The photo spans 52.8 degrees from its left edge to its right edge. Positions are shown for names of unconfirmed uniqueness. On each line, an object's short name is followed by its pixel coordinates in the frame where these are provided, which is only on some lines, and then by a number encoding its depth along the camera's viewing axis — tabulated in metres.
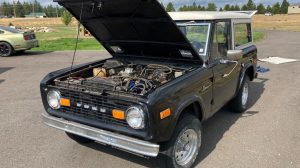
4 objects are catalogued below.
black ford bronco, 3.30
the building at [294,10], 112.50
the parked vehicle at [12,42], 14.27
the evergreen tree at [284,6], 103.06
